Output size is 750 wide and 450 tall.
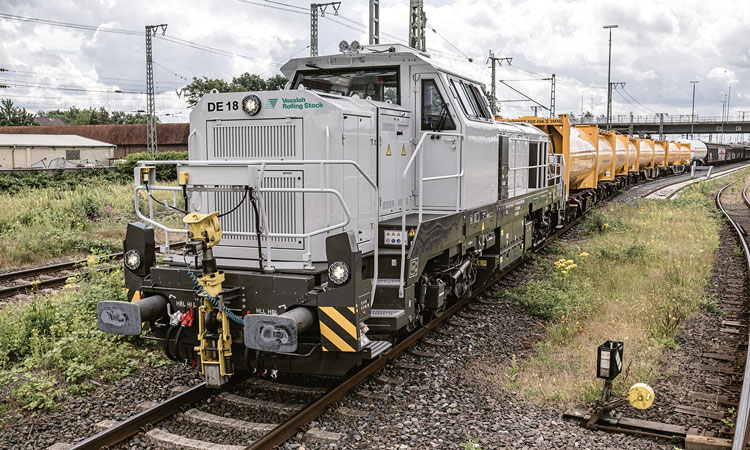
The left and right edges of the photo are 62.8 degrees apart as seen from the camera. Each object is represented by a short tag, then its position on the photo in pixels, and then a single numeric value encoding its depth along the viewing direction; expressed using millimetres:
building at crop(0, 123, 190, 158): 53031
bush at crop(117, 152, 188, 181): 29952
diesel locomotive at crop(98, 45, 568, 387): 5262
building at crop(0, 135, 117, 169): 40875
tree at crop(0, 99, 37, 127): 74062
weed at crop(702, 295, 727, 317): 8875
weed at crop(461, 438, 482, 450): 4759
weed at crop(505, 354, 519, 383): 6531
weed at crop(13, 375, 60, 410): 5633
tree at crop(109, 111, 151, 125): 87250
